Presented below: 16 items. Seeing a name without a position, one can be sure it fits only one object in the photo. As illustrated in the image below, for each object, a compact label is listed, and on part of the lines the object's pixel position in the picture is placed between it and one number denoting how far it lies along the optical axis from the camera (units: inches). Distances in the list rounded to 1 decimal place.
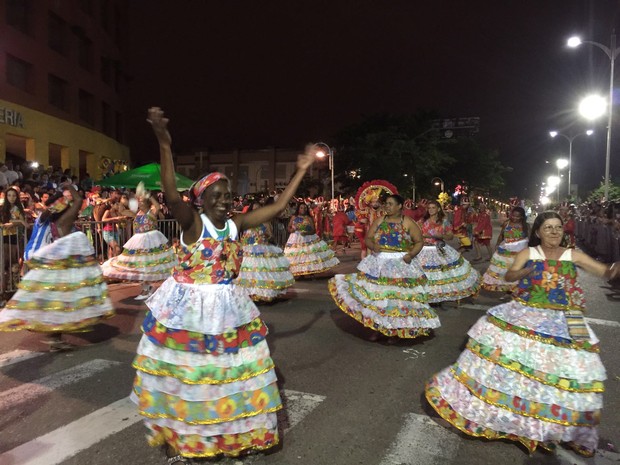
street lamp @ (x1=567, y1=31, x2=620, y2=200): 848.9
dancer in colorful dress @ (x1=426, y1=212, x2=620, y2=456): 143.1
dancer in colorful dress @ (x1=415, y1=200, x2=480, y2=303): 355.6
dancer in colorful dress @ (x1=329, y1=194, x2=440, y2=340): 259.9
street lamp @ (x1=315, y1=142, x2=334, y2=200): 921.5
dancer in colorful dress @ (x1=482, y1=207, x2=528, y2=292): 417.7
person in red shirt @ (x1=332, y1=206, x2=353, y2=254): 741.9
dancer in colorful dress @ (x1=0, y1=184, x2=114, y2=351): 249.3
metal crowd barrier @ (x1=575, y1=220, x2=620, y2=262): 576.4
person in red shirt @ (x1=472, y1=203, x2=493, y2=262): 661.3
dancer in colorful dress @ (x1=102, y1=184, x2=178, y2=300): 383.9
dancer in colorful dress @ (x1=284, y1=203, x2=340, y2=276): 497.4
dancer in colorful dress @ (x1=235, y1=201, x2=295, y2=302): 370.6
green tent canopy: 601.0
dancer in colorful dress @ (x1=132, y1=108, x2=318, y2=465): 135.2
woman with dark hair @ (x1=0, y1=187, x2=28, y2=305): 363.9
